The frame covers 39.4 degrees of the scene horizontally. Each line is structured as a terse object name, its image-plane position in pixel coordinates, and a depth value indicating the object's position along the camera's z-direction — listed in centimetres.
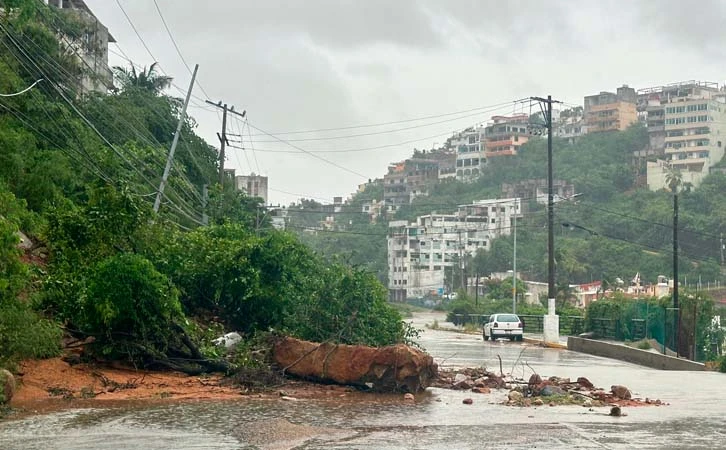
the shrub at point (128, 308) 2205
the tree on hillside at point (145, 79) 6479
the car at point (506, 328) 5847
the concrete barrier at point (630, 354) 3747
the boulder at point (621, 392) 2211
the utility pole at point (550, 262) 5381
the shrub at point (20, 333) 1938
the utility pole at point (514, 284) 7262
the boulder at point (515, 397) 2155
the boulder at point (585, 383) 2420
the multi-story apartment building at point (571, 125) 18675
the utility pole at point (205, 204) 4934
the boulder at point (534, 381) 2286
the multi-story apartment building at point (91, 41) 5730
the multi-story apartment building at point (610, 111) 18462
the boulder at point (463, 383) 2461
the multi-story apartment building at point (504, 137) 18688
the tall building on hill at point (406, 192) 19112
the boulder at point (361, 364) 2233
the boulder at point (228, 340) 2541
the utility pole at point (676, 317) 4300
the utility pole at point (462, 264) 13100
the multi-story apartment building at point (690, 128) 16312
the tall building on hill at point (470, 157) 19100
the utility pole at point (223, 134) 5590
